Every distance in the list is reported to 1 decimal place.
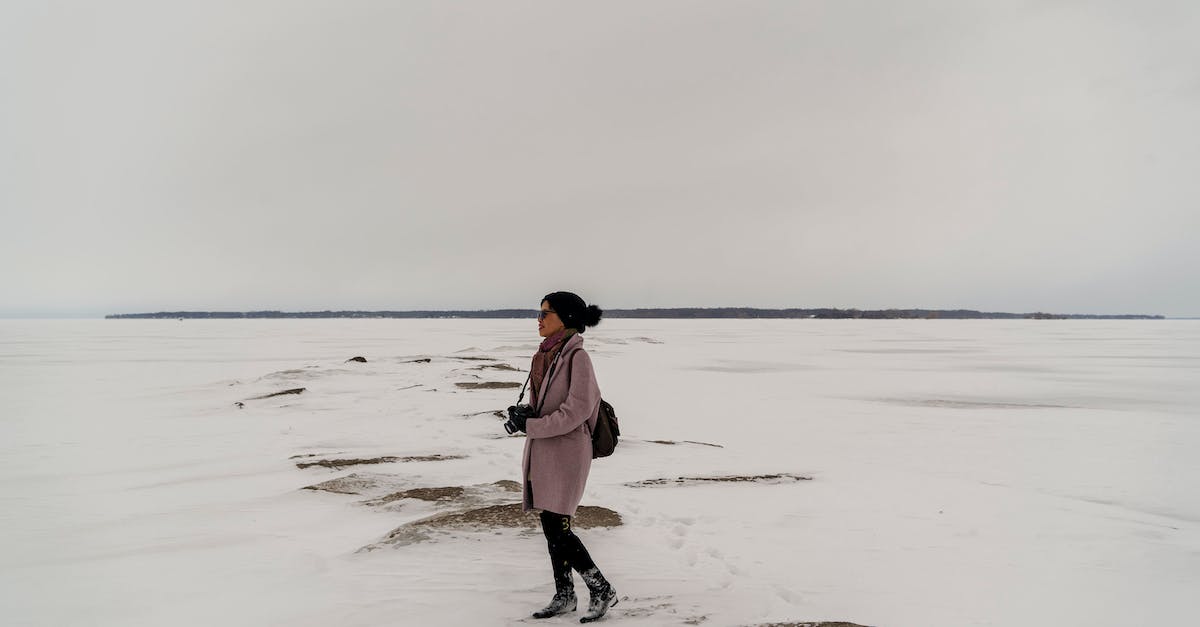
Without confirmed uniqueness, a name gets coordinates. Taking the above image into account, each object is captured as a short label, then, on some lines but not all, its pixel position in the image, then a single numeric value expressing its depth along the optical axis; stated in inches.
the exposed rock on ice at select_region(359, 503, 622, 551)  261.6
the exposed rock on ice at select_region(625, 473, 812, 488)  365.1
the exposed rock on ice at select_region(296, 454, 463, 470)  406.0
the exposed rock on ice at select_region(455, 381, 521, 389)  788.9
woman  172.7
